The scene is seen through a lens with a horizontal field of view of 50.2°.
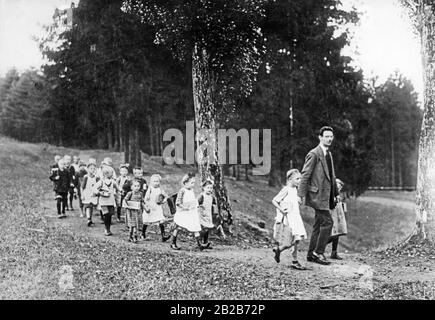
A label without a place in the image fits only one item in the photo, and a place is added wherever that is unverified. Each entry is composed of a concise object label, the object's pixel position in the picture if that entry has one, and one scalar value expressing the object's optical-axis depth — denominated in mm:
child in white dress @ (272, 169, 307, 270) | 8234
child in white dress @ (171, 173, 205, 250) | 9836
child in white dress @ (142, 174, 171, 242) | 10719
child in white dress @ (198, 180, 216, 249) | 10117
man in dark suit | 8227
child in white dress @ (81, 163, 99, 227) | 11930
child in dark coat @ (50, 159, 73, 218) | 12594
